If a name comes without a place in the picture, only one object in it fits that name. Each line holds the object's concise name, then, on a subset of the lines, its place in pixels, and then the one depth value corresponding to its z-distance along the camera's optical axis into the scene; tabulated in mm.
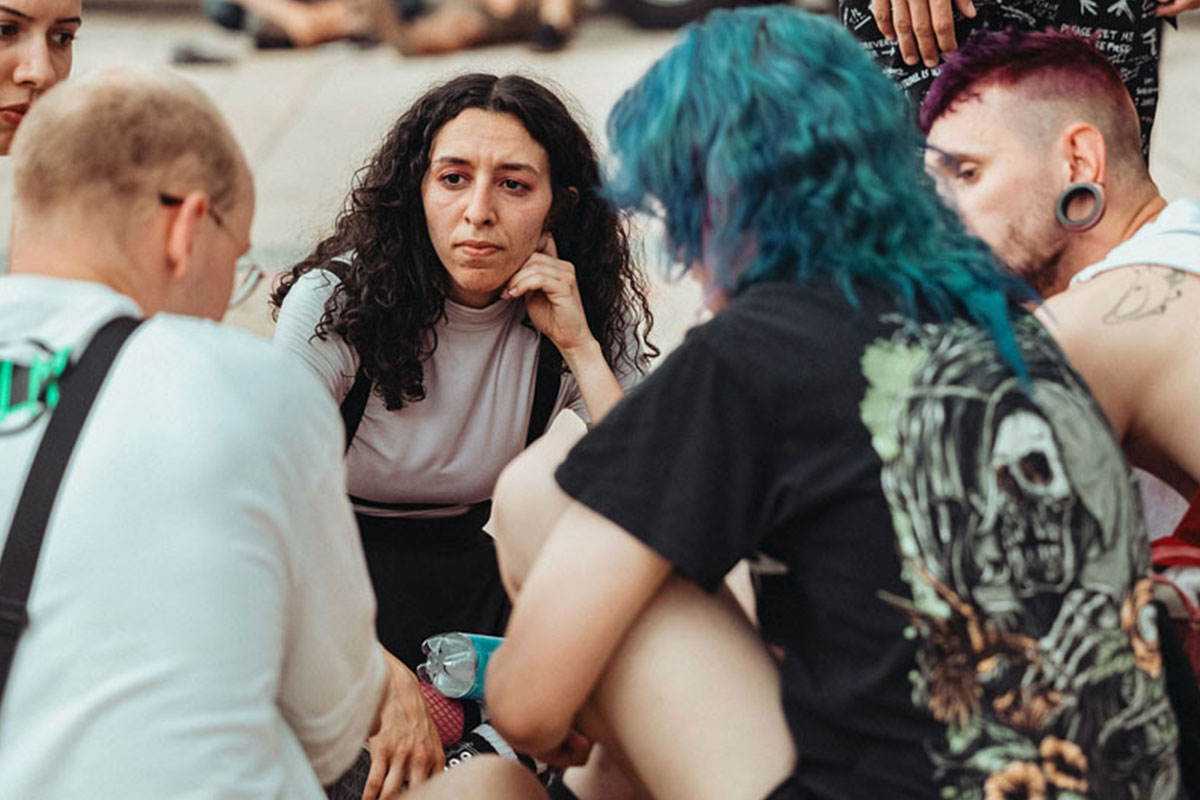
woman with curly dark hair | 2773
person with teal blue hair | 1644
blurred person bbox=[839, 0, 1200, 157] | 2961
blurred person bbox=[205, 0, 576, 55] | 9203
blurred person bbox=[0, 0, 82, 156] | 2904
